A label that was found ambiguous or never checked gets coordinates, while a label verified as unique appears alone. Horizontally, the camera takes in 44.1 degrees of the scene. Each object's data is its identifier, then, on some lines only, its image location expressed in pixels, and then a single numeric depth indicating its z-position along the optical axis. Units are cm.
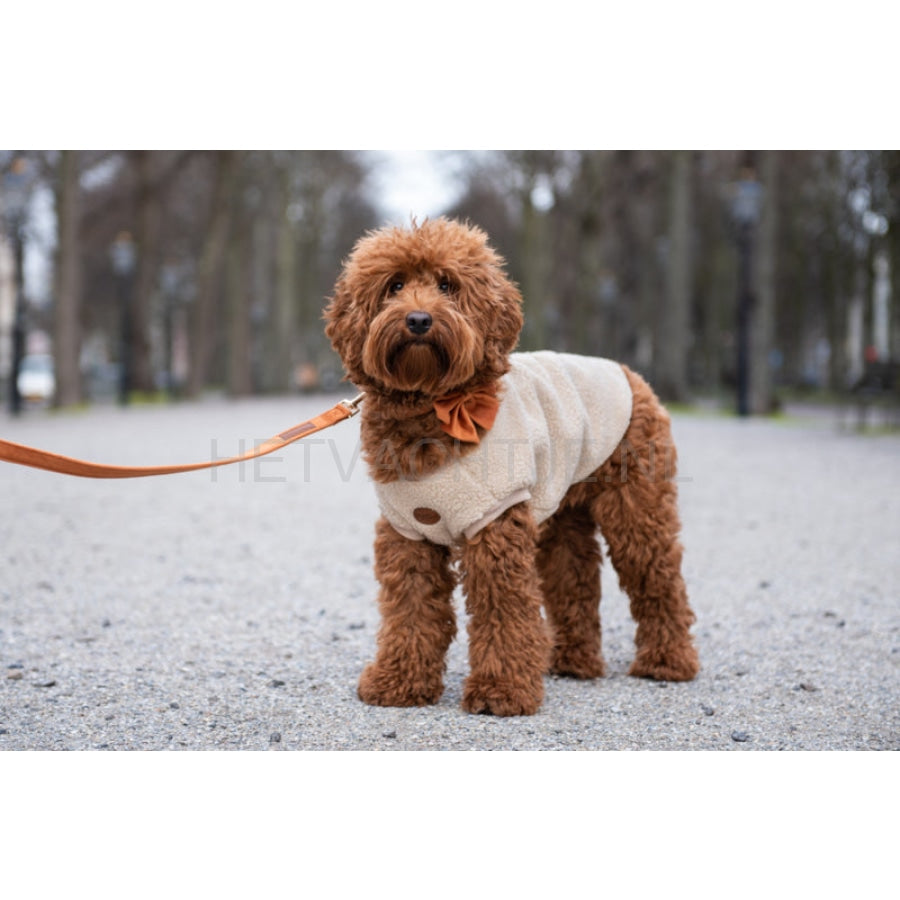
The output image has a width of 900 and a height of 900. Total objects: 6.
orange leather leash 346
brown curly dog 363
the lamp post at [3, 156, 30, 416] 1983
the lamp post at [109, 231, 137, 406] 2667
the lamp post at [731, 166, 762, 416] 2025
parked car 3234
